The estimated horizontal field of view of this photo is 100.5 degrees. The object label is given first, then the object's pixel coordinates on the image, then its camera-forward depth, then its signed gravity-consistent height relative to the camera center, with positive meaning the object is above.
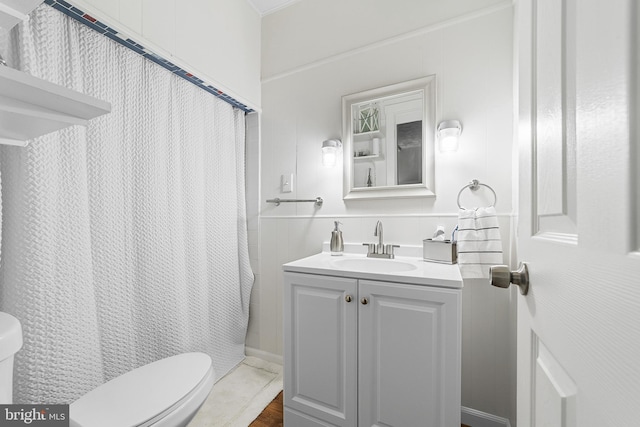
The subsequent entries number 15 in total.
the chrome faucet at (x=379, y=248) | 1.52 -0.22
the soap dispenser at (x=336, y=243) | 1.61 -0.20
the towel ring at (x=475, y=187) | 1.33 +0.12
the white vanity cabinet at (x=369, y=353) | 1.01 -0.60
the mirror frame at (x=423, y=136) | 1.48 +0.42
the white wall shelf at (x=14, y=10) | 0.63 +0.49
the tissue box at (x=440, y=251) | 1.31 -0.21
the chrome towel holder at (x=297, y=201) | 1.79 +0.07
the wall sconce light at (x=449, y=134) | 1.36 +0.39
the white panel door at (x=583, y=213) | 0.21 +0.00
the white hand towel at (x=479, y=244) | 1.20 -0.16
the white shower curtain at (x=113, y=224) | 0.93 -0.06
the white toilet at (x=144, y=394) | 0.65 -0.63
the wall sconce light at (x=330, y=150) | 1.68 +0.39
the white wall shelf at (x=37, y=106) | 0.58 +0.27
